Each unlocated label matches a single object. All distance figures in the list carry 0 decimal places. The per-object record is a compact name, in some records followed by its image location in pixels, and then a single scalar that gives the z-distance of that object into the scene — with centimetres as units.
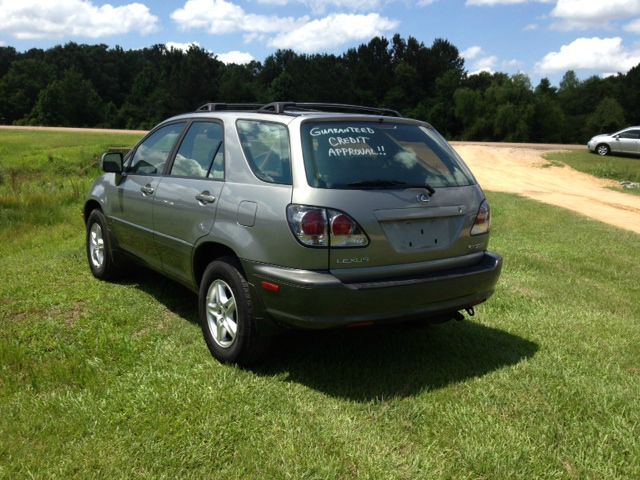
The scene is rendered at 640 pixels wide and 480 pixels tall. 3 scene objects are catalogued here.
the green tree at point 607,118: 6188
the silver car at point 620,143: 2986
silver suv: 354
